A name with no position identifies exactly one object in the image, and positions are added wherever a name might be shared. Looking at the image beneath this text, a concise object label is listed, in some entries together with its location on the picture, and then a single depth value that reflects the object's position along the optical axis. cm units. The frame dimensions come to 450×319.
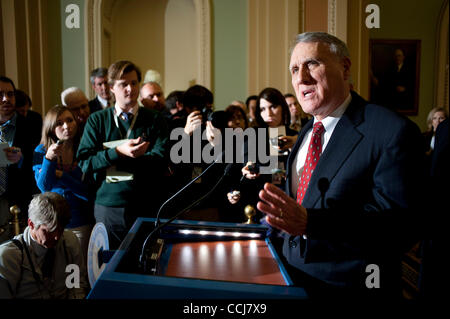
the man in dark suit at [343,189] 104
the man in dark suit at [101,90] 359
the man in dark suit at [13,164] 256
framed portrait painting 877
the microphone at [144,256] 108
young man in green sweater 230
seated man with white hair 189
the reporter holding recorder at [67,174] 253
